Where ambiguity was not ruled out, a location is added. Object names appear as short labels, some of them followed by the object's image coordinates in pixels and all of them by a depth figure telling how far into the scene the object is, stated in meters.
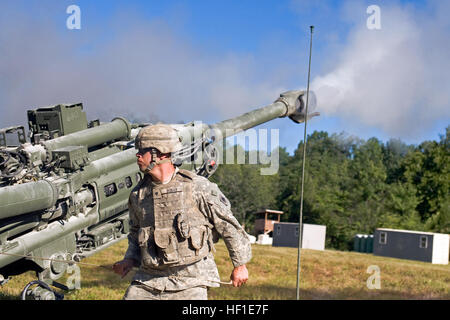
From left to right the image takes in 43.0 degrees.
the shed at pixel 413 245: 26.05
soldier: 4.91
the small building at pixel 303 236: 30.27
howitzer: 8.98
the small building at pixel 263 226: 35.88
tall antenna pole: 9.53
